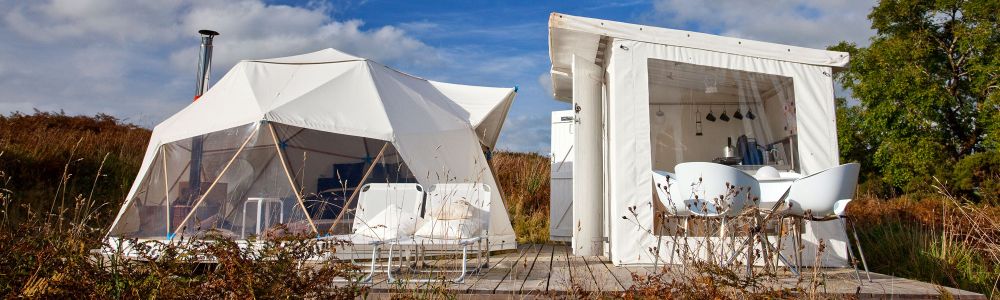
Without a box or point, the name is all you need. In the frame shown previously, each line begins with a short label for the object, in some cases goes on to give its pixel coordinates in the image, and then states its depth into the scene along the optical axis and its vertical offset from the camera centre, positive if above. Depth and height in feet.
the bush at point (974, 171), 40.01 +2.18
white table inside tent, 19.98 -0.13
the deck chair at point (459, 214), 16.07 -0.18
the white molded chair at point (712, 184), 12.38 +0.42
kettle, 19.89 +1.62
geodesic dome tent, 20.36 +1.59
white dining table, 13.34 +0.36
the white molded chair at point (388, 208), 16.26 -0.05
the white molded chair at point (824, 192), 12.52 +0.29
